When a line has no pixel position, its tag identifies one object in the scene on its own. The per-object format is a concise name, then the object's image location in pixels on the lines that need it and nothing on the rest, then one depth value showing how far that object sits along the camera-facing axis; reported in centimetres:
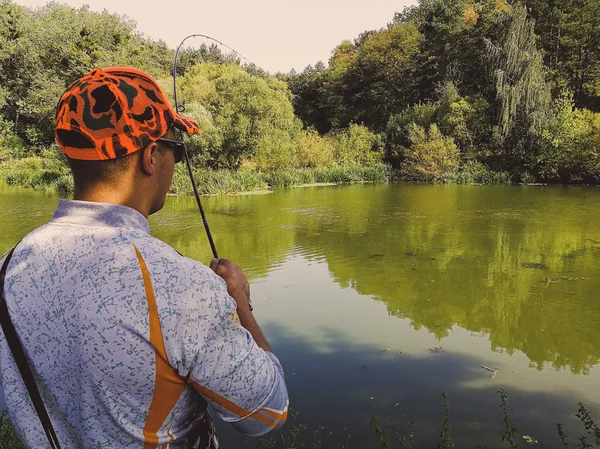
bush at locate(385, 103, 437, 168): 2969
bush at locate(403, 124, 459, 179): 2688
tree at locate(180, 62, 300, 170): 2341
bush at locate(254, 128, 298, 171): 2416
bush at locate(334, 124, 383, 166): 3080
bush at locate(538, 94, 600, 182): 2280
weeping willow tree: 2486
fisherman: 80
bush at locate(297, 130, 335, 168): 2841
